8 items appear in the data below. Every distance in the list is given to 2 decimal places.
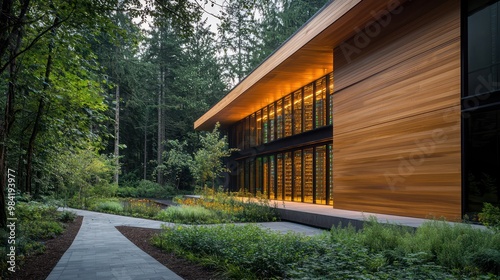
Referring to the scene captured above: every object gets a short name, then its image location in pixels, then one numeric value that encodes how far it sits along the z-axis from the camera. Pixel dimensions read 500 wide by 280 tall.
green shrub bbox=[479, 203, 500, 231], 6.02
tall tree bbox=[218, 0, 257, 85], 32.09
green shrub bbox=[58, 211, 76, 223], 10.91
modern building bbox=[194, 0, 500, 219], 6.89
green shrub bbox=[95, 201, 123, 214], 15.12
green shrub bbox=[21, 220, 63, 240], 7.20
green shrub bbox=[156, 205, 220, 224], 11.01
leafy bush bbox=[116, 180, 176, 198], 27.17
